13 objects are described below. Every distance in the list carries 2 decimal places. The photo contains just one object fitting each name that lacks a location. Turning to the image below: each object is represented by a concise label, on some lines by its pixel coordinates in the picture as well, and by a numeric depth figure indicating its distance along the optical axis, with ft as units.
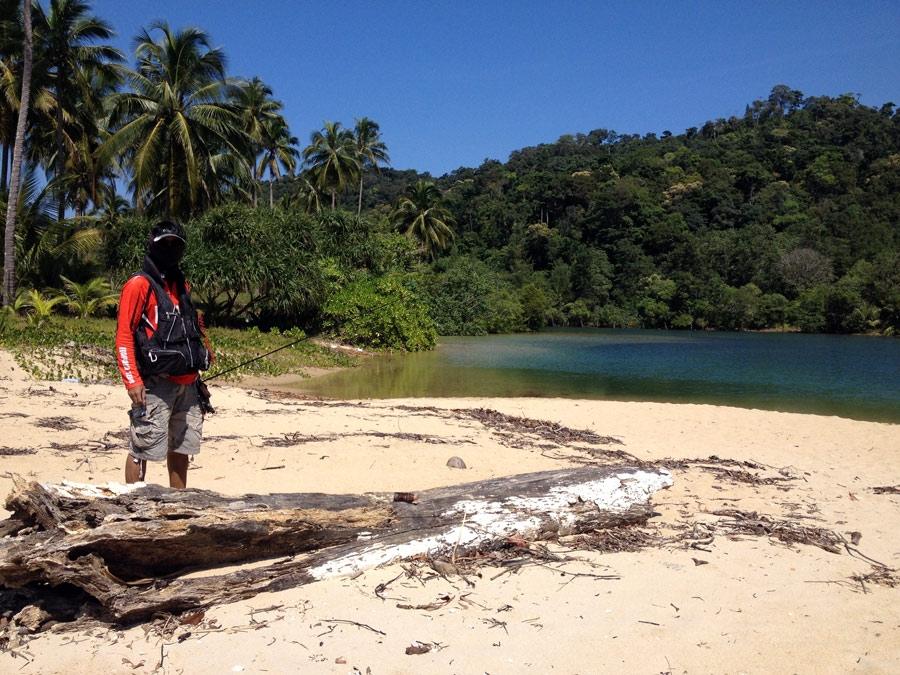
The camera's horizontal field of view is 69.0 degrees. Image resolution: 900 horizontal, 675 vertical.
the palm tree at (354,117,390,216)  160.04
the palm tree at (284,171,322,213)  151.33
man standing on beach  12.71
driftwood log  9.54
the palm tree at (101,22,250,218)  72.38
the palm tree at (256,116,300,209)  133.69
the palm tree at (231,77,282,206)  118.32
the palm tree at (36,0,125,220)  70.49
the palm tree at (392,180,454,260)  171.63
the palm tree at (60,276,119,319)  64.23
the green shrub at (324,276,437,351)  85.20
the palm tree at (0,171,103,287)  69.62
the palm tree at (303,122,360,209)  136.26
